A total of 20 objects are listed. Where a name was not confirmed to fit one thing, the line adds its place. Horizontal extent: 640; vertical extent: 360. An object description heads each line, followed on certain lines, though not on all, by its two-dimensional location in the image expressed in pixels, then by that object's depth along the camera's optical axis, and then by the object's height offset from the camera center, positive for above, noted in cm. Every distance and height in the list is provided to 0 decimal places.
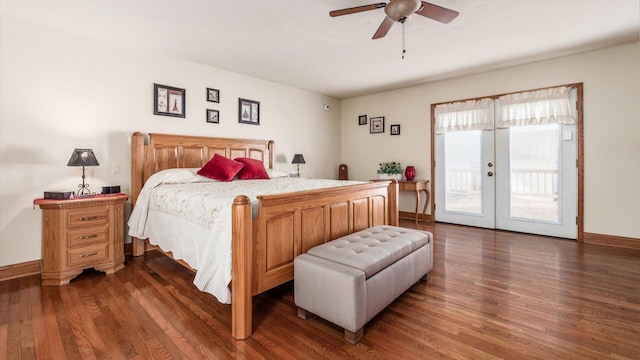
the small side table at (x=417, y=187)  496 -11
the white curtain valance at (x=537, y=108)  390 +101
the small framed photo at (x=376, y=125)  578 +111
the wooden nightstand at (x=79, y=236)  263 -53
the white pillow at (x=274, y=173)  415 +11
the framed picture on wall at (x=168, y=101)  365 +103
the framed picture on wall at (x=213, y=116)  418 +93
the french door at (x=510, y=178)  397 +3
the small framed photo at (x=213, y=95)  416 +123
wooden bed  178 -29
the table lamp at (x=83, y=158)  273 +21
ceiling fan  211 +127
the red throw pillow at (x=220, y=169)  342 +13
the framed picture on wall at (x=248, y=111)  455 +110
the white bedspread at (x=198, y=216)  189 -29
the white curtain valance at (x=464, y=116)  455 +105
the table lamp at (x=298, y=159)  510 +37
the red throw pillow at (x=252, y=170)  374 +13
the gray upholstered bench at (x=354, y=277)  172 -63
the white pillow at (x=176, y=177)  317 +4
